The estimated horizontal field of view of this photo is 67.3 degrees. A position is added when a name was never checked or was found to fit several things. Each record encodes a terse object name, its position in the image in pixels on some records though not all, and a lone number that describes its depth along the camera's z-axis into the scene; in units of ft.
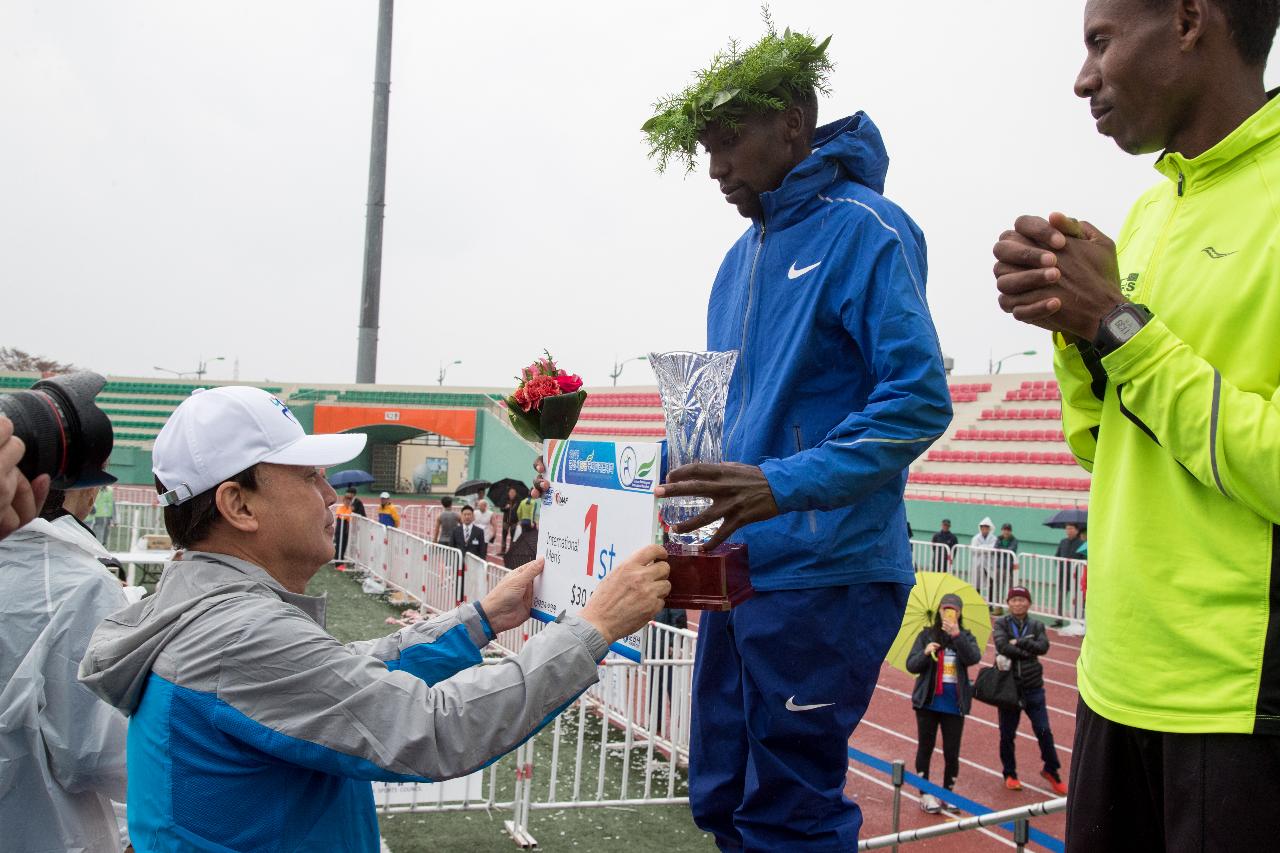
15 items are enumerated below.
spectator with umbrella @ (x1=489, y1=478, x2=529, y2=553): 57.57
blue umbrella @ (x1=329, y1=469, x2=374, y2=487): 80.48
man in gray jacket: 6.08
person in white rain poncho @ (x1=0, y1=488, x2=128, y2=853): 9.56
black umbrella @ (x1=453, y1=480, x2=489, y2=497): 76.74
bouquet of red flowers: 8.40
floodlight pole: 74.43
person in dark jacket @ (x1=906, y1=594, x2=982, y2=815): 24.36
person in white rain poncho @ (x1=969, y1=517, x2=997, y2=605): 55.16
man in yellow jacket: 4.72
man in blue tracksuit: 6.35
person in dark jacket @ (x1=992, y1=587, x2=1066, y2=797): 25.76
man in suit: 56.03
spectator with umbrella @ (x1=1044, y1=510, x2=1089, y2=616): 50.80
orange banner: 139.33
